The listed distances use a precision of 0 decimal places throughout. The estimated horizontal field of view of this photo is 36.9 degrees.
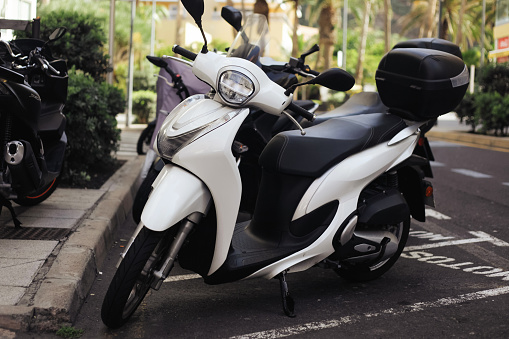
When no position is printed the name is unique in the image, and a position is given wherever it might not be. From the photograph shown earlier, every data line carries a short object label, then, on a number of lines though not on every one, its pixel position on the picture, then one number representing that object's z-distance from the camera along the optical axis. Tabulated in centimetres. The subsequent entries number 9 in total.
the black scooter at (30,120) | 496
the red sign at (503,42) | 3598
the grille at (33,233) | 507
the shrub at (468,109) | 1886
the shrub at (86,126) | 767
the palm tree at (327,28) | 4150
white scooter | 371
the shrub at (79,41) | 844
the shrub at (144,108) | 2356
